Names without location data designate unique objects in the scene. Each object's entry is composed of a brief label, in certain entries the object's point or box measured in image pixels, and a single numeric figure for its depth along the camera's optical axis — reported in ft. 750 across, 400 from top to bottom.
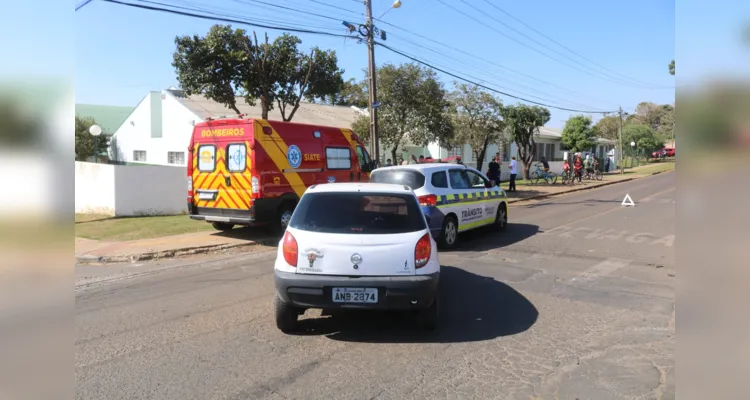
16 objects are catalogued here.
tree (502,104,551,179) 87.26
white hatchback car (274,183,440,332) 15.20
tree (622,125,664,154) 180.55
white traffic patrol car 31.09
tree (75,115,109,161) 94.84
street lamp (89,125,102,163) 53.55
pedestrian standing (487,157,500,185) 65.22
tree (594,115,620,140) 226.58
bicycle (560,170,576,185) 94.08
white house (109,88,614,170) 86.12
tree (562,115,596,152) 129.49
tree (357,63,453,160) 66.13
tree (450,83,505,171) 79.92
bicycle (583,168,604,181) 107.34
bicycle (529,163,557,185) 93.56
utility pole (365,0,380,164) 52.37
